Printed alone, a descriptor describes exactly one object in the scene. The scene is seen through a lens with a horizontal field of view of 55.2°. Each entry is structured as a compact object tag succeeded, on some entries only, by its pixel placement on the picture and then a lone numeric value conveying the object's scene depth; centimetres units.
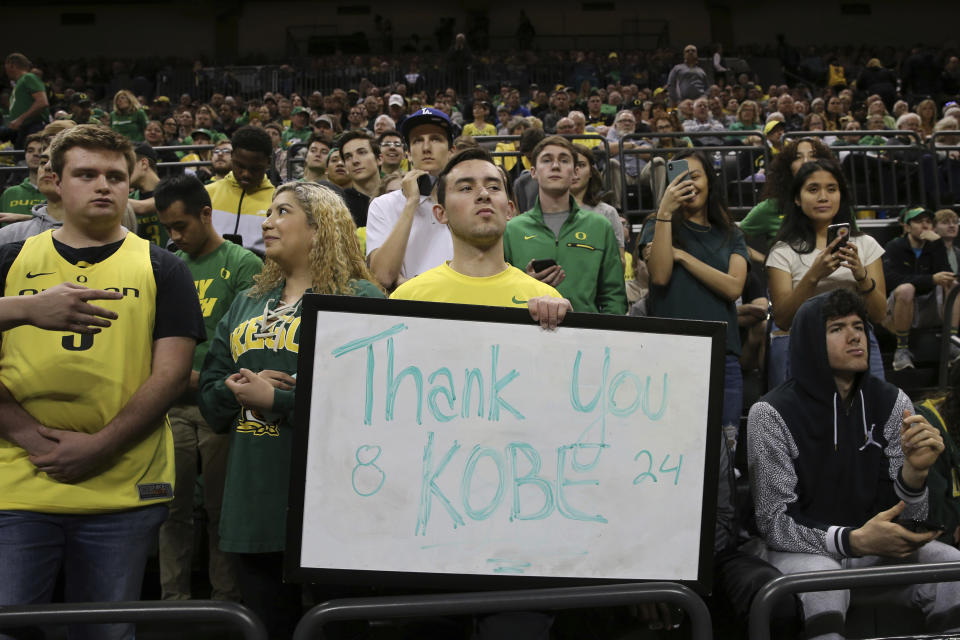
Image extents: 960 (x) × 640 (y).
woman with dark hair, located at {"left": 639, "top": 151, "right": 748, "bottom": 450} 477
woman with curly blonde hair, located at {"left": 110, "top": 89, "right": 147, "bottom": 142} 1223
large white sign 267
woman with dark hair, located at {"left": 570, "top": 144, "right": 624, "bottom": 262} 638
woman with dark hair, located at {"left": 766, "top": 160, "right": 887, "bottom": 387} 493
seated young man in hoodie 336
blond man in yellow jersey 283
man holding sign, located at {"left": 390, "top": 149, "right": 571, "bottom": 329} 322
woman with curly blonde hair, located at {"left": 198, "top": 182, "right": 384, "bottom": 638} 313
